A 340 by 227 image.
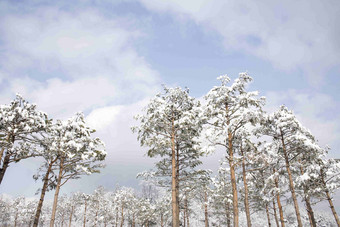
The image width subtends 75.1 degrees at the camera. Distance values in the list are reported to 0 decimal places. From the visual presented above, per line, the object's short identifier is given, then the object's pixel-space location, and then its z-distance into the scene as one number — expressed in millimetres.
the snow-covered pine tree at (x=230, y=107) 12469
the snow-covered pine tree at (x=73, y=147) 16062
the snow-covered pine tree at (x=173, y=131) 15484
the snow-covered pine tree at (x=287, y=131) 15234
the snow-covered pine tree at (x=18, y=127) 14932
